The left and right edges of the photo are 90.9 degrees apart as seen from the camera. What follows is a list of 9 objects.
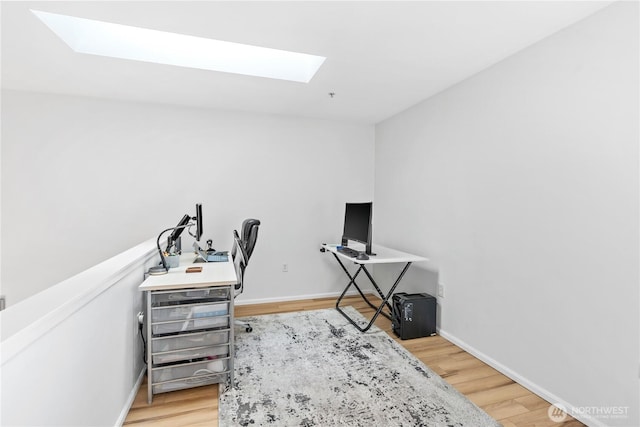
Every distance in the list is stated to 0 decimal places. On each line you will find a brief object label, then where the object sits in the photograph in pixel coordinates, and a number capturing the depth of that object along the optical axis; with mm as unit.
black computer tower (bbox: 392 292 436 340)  2992
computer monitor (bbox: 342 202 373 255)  3334
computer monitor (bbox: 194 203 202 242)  2893
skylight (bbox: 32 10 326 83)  2389
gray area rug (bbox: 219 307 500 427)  1916
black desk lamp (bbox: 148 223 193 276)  2279
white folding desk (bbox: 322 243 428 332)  3004
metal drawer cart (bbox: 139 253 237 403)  2070
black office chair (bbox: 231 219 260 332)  2949
